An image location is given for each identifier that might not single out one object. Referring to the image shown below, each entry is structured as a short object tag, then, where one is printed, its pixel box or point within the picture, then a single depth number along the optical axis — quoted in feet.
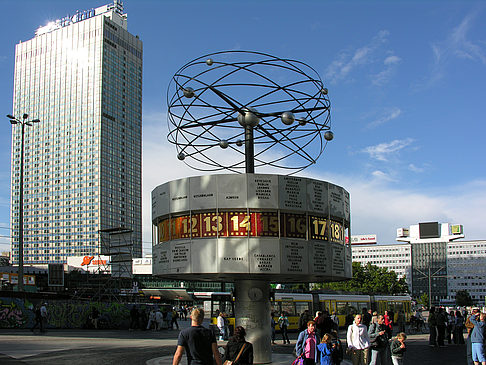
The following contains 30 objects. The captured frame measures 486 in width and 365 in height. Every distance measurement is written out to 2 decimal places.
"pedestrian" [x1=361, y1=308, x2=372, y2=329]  83.05
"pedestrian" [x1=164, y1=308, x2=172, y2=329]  138.72
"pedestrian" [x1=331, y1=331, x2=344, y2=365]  39.17
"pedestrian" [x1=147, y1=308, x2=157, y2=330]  130.49
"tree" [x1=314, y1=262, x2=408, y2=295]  341.21
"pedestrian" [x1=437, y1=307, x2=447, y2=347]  88.38
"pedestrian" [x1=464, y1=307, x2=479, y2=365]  48.11
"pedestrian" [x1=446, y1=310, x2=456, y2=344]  96.45
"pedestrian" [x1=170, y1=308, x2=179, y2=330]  137.88
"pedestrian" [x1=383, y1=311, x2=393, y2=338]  61.02
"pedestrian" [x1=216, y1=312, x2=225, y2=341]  93.69
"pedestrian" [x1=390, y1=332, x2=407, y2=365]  43.55
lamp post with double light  111.75
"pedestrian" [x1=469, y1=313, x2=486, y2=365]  46.55
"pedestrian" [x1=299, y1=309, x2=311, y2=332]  49.88
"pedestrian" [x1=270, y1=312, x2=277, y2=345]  97.14
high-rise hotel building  627.46
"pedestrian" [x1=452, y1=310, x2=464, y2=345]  94.27
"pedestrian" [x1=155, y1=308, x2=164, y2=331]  132.24
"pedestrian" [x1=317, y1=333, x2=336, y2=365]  38.78
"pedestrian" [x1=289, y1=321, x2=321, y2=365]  38.96
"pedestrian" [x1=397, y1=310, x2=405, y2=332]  98.61
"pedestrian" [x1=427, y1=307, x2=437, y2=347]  88.33
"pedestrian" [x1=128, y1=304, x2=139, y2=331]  126.97
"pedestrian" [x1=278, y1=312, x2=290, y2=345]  97.00
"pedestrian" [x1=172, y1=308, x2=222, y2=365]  26.98
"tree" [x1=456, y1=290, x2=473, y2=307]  614.75
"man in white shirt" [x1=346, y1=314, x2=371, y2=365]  44.24
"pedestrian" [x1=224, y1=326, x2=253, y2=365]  31.58
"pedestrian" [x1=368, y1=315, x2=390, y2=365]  45.65
